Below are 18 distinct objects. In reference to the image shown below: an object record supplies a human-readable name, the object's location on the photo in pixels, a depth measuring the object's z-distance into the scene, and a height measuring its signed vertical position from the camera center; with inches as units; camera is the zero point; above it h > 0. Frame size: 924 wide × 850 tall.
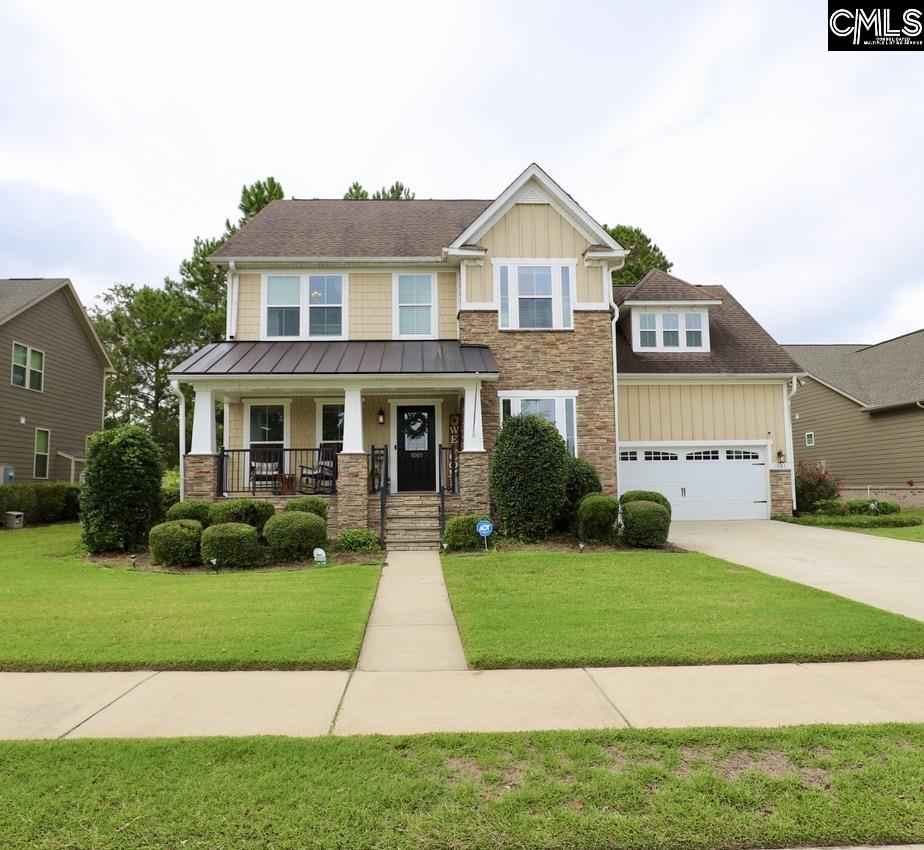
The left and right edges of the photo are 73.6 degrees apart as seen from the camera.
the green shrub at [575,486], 495.5 -15.1
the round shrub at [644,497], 513.0 -24.7
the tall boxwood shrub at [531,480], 464.1 -9.1
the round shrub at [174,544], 397.7 -47.8
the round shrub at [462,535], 444.3 -48.0
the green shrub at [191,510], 441.4 -29.5
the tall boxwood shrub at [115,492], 438.9 -15.7
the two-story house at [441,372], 513.7 +88.8
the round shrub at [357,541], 454.0 -53.5
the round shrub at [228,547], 394.3 -49.5
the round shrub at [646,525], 442.6 -41.2
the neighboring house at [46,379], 780.6 +125.9
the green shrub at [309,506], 456.4 -27.2
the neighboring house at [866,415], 826.2 +74.5
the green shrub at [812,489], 705.0 -25.8
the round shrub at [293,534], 411.2 -43.5
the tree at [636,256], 1160.8 +409.9
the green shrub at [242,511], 441.7 -30.7
